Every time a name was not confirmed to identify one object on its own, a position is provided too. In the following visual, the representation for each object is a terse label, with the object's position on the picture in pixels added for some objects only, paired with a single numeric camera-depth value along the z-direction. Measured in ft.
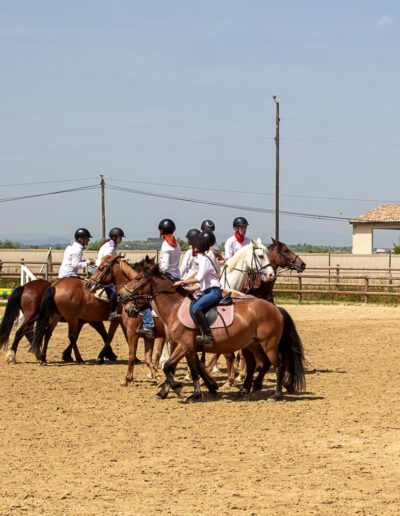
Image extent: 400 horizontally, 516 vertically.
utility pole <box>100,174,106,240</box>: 201.07
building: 189.78
